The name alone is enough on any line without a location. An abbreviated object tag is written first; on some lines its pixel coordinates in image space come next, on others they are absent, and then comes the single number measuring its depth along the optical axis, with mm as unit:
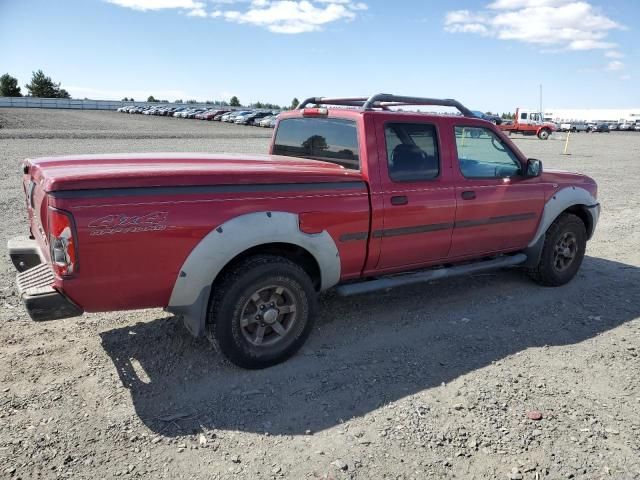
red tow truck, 42462
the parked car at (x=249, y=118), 48719
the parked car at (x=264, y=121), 46016
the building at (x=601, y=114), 101488
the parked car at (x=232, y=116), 51125
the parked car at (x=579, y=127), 62344
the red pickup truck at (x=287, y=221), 3158
